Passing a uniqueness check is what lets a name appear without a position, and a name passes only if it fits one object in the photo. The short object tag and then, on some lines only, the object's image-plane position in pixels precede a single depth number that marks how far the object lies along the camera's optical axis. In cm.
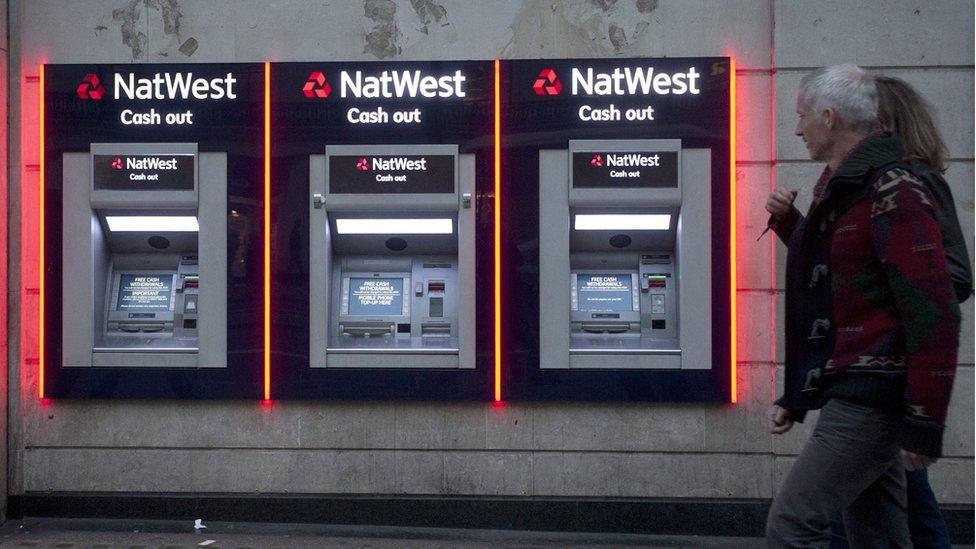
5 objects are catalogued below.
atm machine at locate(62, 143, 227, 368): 552
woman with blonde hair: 268
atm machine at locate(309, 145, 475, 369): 543
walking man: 240
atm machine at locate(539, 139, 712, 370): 538
